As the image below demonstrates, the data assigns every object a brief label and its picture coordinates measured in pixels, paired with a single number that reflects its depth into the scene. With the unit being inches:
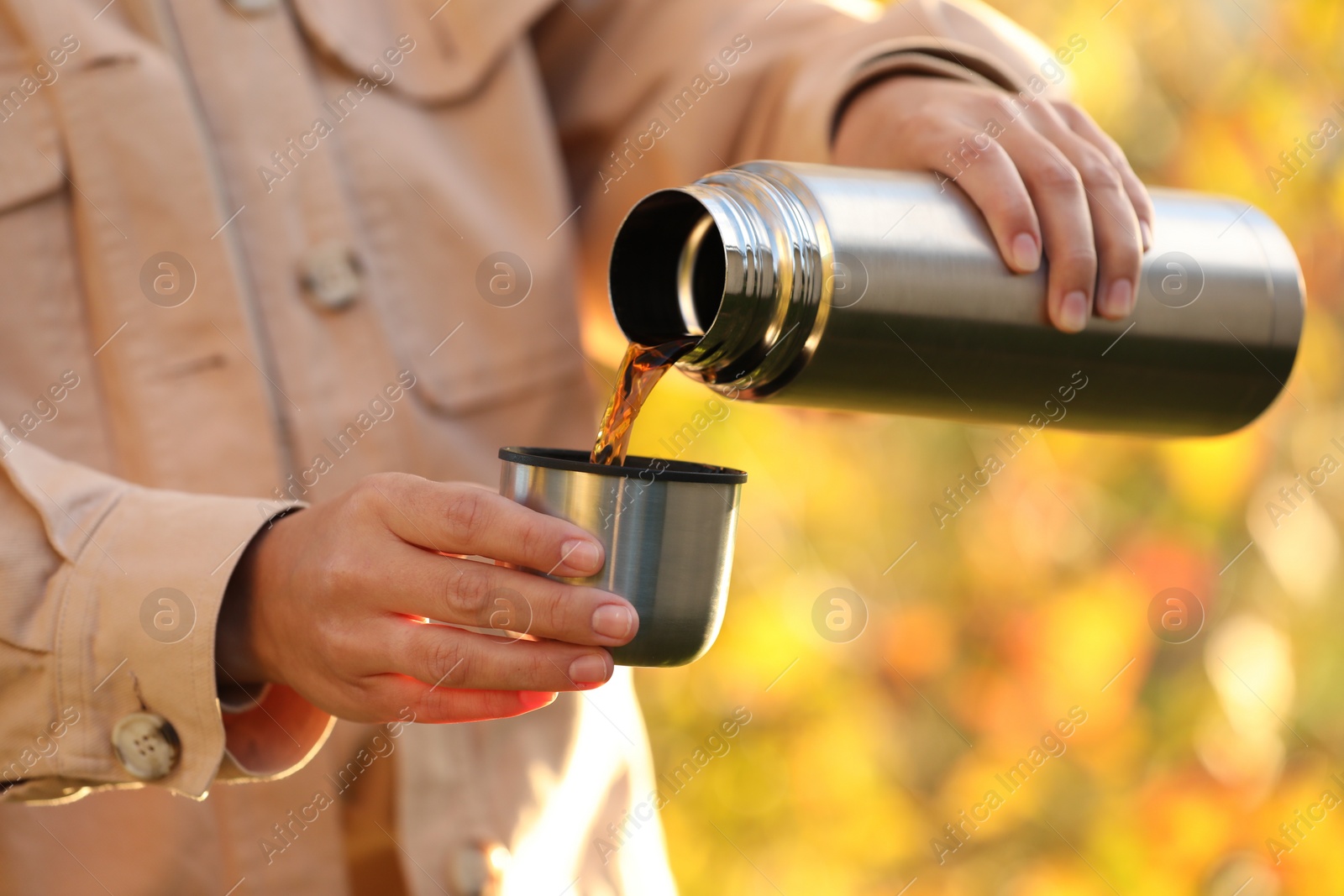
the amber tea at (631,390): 51.8
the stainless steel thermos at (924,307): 51.7
